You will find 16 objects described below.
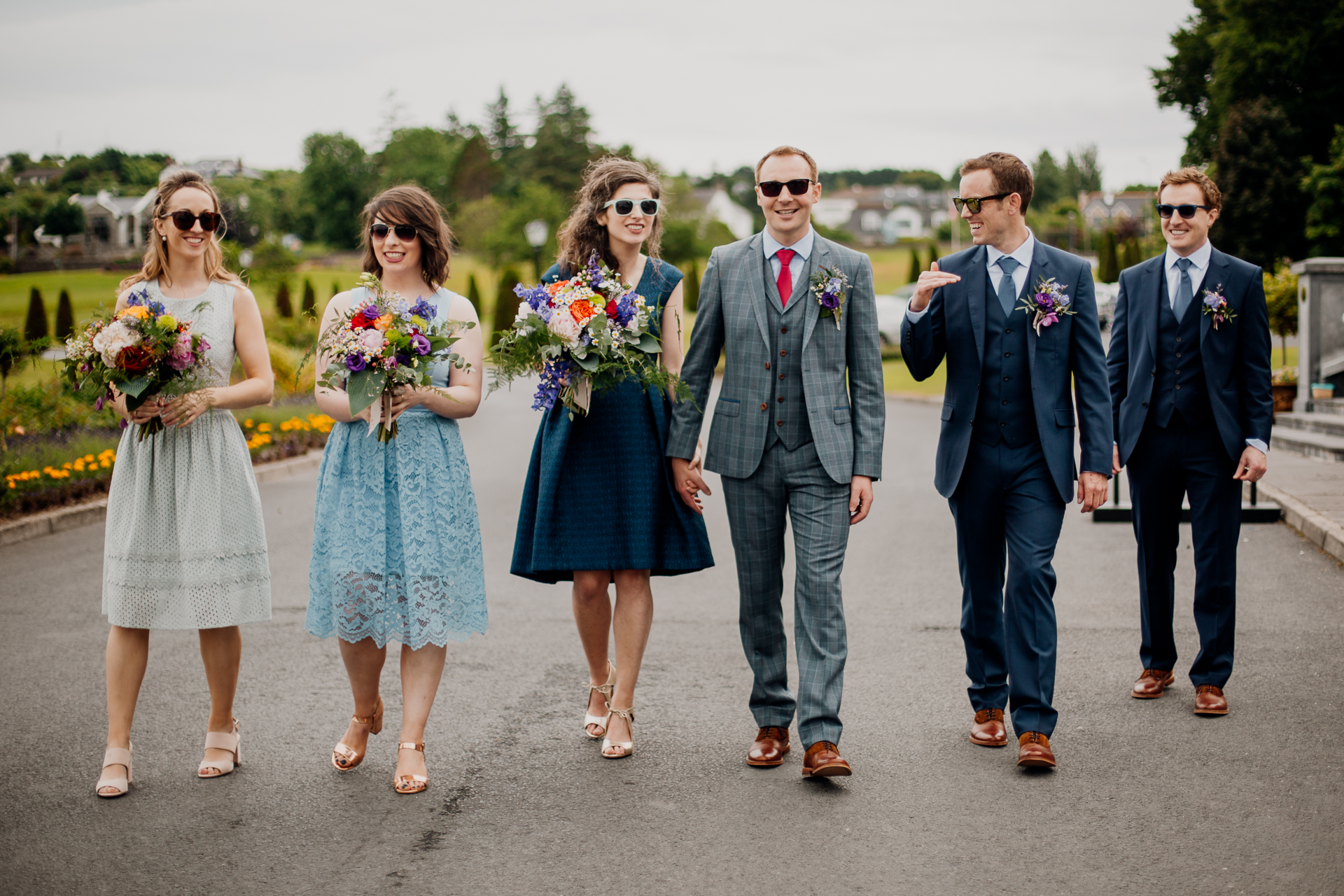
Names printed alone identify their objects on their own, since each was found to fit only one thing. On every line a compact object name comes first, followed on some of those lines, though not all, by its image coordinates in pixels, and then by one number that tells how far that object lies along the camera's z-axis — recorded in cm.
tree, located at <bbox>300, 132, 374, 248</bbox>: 7469
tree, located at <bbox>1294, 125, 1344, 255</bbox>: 3191
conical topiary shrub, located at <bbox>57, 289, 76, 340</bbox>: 1717
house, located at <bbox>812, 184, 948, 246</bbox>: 14762
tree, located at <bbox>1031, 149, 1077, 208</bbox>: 13338
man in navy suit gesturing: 475
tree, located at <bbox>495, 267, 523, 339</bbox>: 3809
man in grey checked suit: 463
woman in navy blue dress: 492
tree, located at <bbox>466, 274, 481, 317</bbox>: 4438
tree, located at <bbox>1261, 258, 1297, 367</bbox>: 2170
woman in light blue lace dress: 453
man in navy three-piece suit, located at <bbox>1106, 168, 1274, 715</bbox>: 544
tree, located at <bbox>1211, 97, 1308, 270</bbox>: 3941
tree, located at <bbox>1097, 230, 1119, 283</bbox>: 4681
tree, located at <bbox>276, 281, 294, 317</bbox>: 3844
